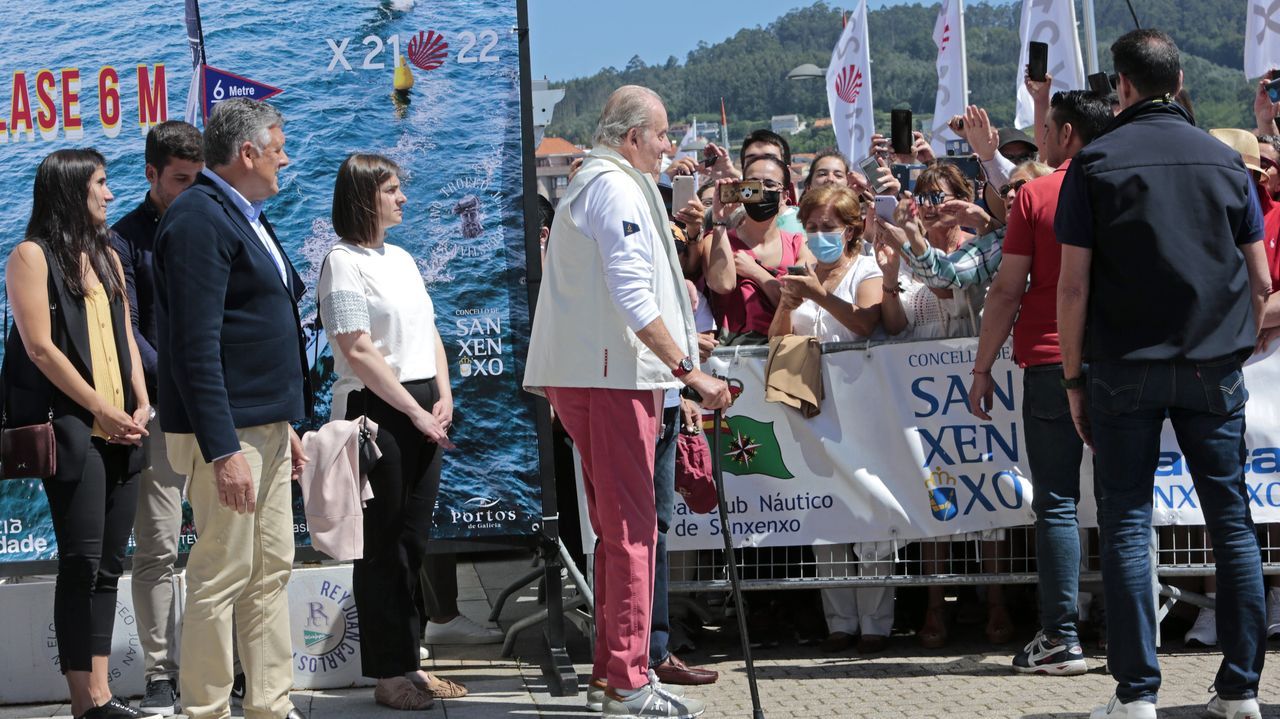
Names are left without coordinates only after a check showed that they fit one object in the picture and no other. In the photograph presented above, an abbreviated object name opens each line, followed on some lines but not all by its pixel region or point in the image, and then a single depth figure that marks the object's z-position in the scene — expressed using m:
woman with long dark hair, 4.81
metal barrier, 5.82
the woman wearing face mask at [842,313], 5.89
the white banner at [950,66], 19.14
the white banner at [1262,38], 11.34
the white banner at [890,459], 5.82
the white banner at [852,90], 15.44
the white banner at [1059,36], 14.04
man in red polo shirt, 5.29
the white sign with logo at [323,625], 5.54
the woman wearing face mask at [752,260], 5.99
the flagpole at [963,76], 18.92
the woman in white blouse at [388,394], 4.97
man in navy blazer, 4.04
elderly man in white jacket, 4.65
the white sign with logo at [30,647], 5.46
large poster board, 5.61
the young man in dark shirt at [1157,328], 4.27
